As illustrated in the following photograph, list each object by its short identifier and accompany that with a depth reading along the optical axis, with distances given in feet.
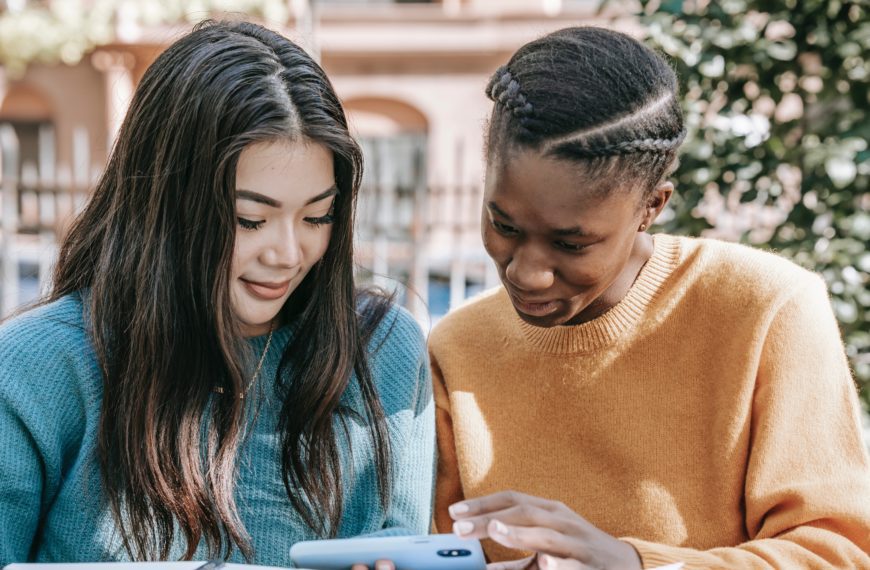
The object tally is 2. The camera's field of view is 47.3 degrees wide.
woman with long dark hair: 5.87
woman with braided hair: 5.37
